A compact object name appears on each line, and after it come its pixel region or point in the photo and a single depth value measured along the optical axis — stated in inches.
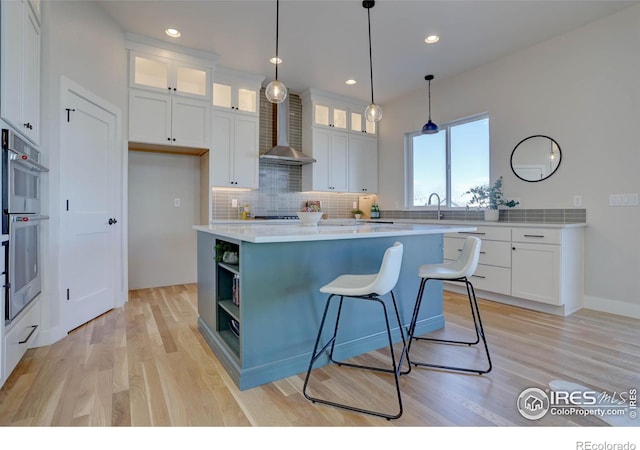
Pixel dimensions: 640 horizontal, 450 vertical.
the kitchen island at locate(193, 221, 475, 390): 74.7
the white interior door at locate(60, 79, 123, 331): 107.7
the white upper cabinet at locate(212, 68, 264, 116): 176.1
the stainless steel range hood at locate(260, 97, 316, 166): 185.5
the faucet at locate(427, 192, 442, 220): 185.2
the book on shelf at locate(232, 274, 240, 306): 88.9
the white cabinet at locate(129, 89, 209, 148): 147.5
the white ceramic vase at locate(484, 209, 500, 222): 156.8
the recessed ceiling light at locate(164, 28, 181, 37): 141.2
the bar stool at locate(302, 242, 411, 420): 64.7
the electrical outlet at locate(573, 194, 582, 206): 136.8
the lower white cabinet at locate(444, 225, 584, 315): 126.3
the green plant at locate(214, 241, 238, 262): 88.7
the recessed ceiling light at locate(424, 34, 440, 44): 143.0
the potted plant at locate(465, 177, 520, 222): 157.0
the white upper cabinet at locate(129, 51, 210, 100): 149.0
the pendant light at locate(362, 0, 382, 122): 122.7
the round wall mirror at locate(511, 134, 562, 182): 144.9
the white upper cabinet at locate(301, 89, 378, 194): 206.5
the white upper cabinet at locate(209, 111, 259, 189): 172.9
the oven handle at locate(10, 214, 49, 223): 77.5
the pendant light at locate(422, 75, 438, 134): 170.2
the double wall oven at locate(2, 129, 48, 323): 74.4
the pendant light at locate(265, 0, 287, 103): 109.6
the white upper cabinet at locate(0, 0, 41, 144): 74.3
